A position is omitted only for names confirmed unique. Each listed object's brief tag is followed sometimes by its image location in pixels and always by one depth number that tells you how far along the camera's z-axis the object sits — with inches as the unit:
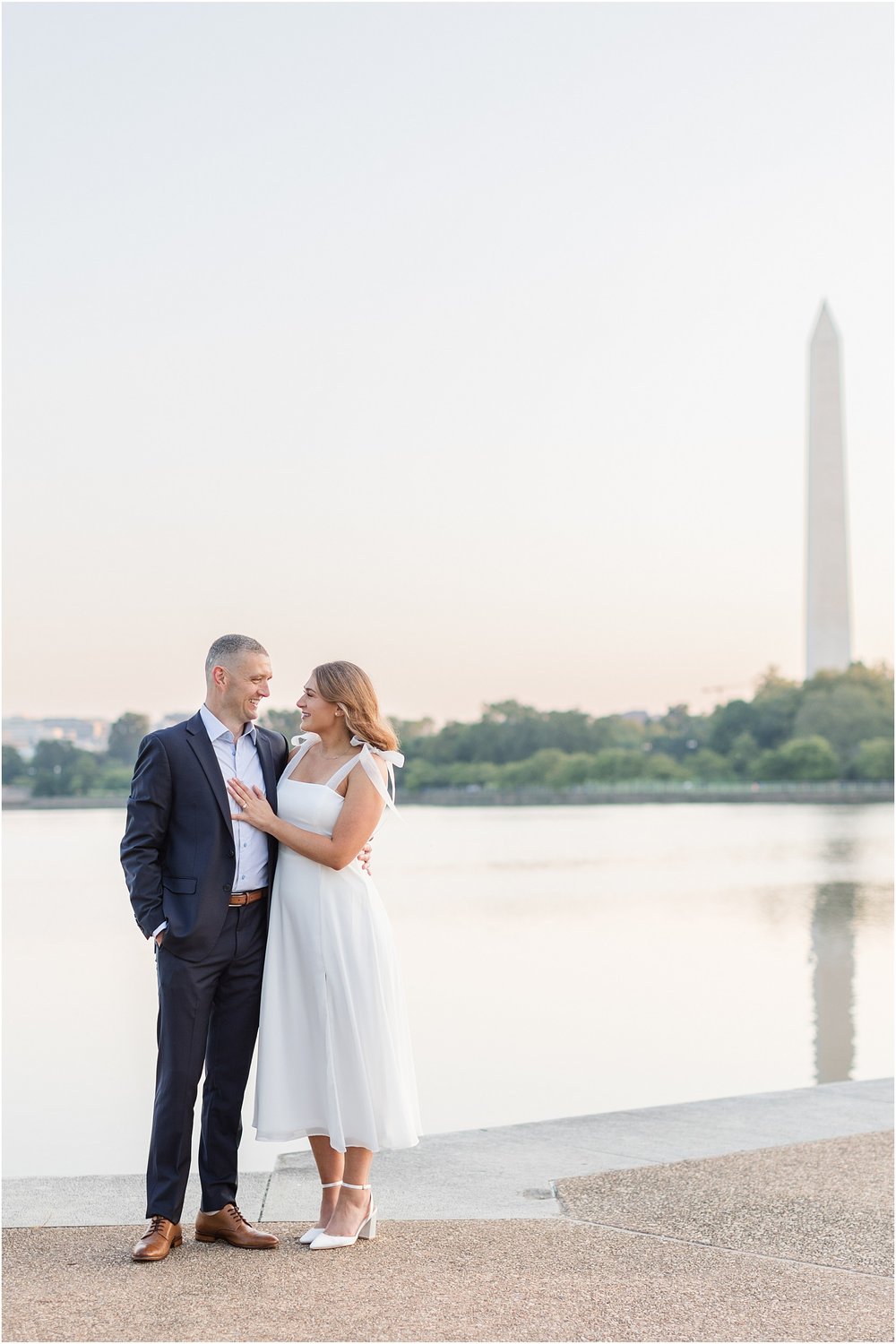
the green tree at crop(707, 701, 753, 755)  4512.8
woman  221.1
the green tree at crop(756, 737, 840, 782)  3971.5
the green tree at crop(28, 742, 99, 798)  4504.2
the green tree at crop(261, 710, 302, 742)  3377.5
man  215.6
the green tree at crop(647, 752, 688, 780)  4562.0
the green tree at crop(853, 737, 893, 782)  3806.6
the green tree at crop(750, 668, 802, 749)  4308.6
